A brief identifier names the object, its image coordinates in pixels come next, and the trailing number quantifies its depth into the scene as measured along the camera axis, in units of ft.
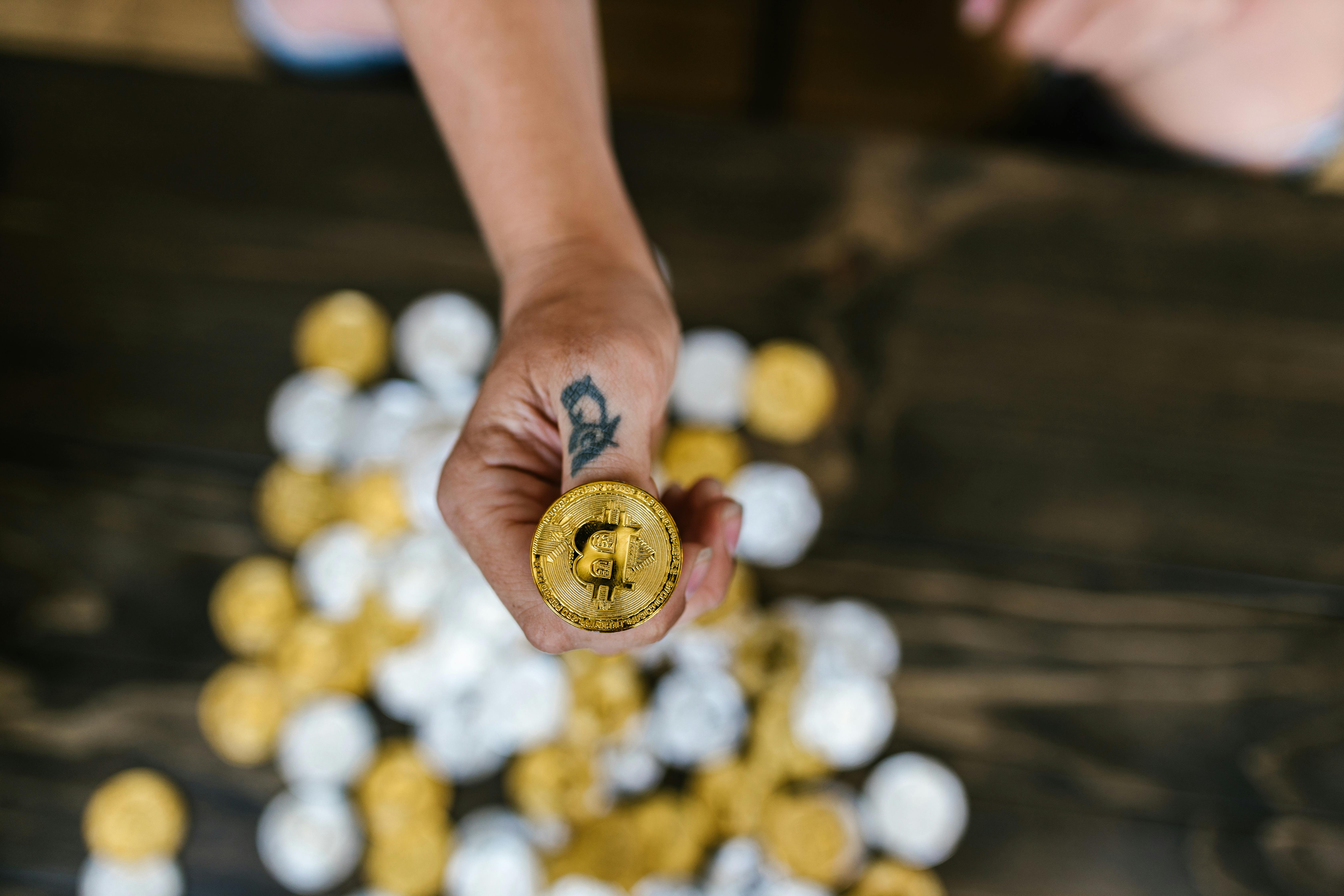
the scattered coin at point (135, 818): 2.61
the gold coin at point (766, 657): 2.71
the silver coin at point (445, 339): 2.80
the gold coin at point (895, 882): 2.64
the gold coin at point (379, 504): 2.76
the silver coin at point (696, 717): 2.62
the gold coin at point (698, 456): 2.79
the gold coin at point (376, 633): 2.76
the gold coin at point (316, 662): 2.71
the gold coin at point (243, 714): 2.67
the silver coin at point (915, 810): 2.67
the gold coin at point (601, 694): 2.66
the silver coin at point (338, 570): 2.75
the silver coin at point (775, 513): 2.74
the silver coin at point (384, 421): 2.80
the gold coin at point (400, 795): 2.63
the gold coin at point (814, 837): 2.56
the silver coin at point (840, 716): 2.63
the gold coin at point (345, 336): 2.81
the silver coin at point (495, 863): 2.56
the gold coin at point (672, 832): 2.61
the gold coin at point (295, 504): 2.76
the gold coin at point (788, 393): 2.83
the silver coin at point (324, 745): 2.67
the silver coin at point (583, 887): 2.53
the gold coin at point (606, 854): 2.54
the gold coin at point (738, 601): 2.67
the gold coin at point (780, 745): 2.68
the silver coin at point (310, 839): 2.60
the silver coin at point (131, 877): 2.64
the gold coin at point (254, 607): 2.72
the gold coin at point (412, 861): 2.60
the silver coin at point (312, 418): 2.76
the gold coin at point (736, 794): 2.68
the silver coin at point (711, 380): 2.85
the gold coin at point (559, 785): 2.59
